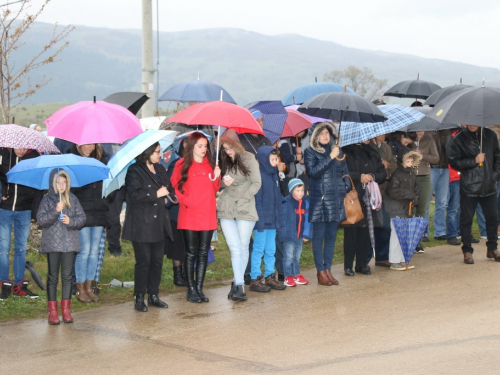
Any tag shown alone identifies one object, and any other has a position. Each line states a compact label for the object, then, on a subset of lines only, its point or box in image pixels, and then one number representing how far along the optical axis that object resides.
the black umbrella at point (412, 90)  15.53
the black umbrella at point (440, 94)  12.69
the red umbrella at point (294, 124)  10.13
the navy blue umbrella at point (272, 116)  9.62
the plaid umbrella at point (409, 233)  9.98
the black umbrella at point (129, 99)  11.13
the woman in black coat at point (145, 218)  7.81
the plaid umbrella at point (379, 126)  9.59
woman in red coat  8.21
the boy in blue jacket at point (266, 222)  8.71
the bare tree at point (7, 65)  11.11
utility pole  14.84
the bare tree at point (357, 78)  76.69
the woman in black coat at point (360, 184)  9.59
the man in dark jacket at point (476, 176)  10.22
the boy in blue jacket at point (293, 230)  8.94
